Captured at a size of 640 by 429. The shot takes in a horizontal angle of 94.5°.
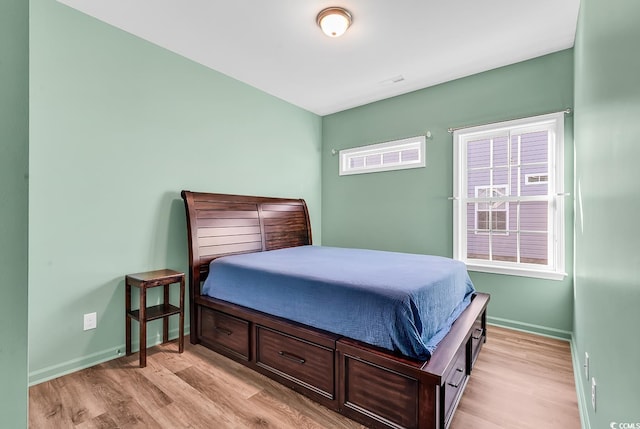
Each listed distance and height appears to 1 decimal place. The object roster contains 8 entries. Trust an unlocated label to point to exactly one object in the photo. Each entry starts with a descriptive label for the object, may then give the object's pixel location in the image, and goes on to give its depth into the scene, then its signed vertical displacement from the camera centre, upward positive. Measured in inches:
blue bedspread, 63.4 -19.9
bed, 60.3 -29.2
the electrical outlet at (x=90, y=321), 90.4 -32.8
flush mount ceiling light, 89.3 +60.7
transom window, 145.6 +32.3
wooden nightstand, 89.0 -30.3
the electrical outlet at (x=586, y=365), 65.0 -33.4
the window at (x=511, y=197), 112.6 +8.2
